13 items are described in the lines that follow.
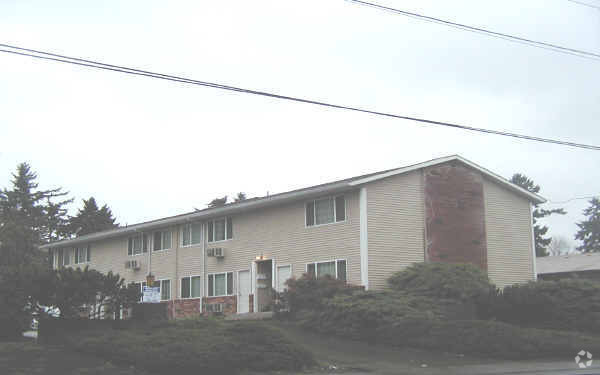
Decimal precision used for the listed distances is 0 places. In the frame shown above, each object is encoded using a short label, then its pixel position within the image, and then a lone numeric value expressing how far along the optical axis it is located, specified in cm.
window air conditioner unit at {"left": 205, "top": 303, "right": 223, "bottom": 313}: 3051
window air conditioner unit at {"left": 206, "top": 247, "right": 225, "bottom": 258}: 3070
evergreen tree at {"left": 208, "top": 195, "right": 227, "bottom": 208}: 6762
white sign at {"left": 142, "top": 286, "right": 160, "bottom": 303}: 1978
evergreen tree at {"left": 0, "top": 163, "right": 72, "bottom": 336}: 1823
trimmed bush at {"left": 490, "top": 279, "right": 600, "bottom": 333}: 2172
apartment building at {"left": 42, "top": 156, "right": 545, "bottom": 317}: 2520
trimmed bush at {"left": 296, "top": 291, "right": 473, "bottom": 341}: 2083
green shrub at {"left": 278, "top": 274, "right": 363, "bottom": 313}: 2327
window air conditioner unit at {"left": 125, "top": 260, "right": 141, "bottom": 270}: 3625
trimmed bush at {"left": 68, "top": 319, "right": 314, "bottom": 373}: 1336
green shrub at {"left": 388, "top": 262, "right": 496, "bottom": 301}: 2358
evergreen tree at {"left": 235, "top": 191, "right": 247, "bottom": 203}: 7232
